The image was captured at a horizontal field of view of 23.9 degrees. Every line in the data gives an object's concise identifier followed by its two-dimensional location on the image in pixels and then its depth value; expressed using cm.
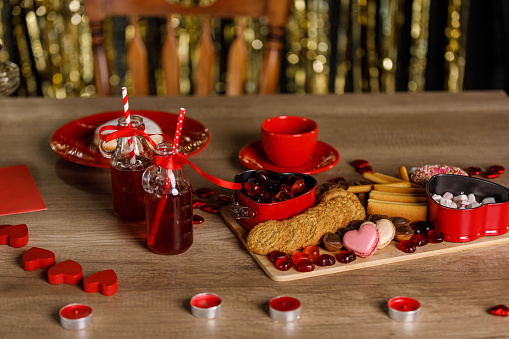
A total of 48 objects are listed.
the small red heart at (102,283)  159
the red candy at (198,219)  178
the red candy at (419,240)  169
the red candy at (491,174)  194
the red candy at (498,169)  196
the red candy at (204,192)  186
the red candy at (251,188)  173
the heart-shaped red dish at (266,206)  171
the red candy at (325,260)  164
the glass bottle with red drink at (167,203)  165
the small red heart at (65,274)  161
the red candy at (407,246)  167
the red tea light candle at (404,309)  153
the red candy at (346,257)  165
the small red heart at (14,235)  171
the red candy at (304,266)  162
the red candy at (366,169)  196
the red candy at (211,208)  182
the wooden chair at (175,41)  252
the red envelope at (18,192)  182
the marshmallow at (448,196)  176
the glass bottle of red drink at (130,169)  176
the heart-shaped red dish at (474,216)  170
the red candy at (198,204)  183
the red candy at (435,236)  170
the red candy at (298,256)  165
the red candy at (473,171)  195
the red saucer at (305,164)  195
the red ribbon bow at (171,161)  163
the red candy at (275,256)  164
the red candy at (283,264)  163
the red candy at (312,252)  166
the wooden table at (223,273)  153
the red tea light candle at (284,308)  153
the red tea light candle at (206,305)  154
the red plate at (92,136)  196
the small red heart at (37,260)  164
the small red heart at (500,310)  154
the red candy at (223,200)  184
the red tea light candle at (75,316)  152
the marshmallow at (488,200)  174
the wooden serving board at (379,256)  162
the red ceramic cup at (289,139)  193
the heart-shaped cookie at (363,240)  166
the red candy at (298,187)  175
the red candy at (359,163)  198
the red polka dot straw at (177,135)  164
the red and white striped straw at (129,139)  173
